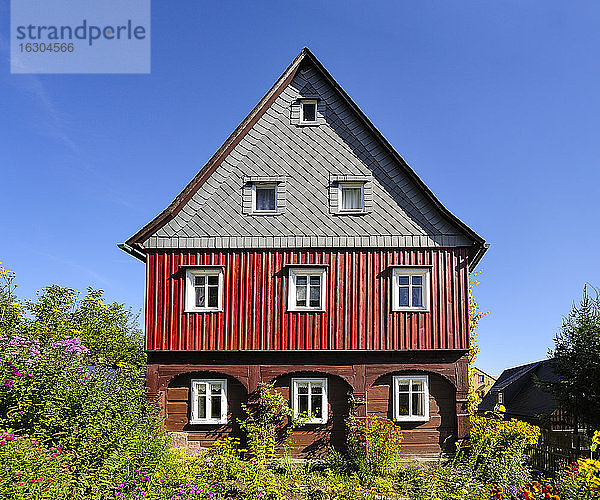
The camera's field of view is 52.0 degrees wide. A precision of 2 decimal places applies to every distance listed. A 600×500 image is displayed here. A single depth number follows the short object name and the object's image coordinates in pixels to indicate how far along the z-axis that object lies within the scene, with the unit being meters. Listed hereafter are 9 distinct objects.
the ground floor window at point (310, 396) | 17.41
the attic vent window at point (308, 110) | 18.91
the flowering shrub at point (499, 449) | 15.38
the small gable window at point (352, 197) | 18.23
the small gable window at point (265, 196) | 18.34
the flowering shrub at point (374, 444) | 15.66
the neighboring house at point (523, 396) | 31.36
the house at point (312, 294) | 17.36
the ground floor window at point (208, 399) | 17.50
